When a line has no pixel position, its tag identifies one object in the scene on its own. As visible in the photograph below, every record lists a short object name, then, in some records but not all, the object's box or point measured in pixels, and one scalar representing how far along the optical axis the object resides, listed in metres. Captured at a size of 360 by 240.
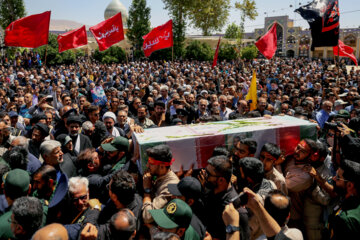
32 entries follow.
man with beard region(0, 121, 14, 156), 4.24
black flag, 8.04
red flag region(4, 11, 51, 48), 8.49
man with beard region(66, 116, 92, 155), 4.21
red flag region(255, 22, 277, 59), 10.66
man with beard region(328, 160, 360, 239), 2.09
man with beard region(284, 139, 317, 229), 2.71
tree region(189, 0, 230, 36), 41.97
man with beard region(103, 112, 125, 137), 4.62
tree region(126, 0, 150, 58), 37.53
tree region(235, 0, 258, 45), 20.81
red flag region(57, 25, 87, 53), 10.09
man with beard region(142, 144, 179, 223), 2.50
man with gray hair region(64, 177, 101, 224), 2.35
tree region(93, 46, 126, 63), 29.10
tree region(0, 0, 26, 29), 28.97
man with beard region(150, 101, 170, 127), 5.57
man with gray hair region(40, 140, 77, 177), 3.14
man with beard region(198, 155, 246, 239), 2.42
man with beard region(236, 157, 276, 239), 2.54
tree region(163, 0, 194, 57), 36.02
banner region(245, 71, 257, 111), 6.76
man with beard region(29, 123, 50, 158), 4.04
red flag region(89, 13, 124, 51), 10.23
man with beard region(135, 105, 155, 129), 5.29
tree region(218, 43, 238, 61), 33.88
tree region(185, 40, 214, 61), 35.34
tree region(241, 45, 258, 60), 33.41
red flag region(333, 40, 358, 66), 10.40
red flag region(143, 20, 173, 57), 10.79
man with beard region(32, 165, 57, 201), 2.63
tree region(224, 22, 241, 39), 32.11
